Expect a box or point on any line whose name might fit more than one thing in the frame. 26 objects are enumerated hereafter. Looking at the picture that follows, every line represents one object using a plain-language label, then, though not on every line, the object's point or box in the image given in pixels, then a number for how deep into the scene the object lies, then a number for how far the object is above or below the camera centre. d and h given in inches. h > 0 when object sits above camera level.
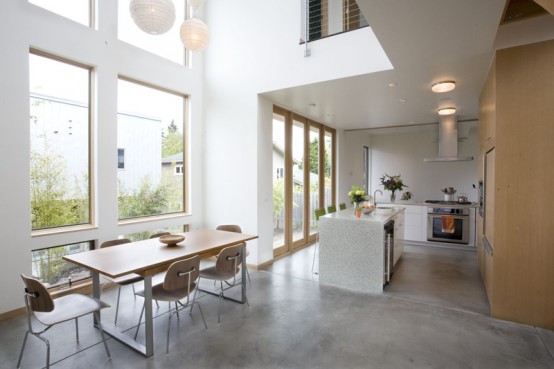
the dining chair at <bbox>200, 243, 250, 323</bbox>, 117.6 -32.5
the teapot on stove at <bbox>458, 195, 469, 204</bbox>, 249.0 -14.7
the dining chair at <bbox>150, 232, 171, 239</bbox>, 148.4 -25.2
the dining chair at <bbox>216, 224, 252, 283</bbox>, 166.6 -24.8
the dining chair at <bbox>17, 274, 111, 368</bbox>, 84.1 -38.7
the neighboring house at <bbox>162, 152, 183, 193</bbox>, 191.0 +7.8
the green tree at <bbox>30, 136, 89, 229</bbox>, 135.3 -4.7
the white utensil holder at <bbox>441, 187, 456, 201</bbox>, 265.4 -9.5
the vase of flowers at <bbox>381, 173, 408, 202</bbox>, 261.1 -1.7
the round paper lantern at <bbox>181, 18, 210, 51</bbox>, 126.6 +61.5
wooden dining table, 96.8 -25.9
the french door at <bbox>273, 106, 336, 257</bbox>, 216.7 +3.9
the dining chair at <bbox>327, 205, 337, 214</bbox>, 201.2 -18.1
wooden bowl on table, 124.9 -23.4
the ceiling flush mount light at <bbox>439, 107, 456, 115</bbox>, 208.2 +48.3
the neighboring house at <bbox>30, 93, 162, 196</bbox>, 137.3 +21.9
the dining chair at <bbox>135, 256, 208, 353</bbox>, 97.4 -32.2
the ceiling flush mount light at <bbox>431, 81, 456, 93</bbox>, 153.8 +47.9
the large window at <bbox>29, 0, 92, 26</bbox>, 135.6 +79.6
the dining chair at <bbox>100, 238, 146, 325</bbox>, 122.4 -39.0
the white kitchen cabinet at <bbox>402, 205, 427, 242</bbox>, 253.6 -34.1
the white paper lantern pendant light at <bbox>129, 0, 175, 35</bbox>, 106.3 +58.7
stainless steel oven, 238.4 -33.3
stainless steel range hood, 247.0 +35.3
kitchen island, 149.9 -34.8
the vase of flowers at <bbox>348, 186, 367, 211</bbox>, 175.2 -7.9
